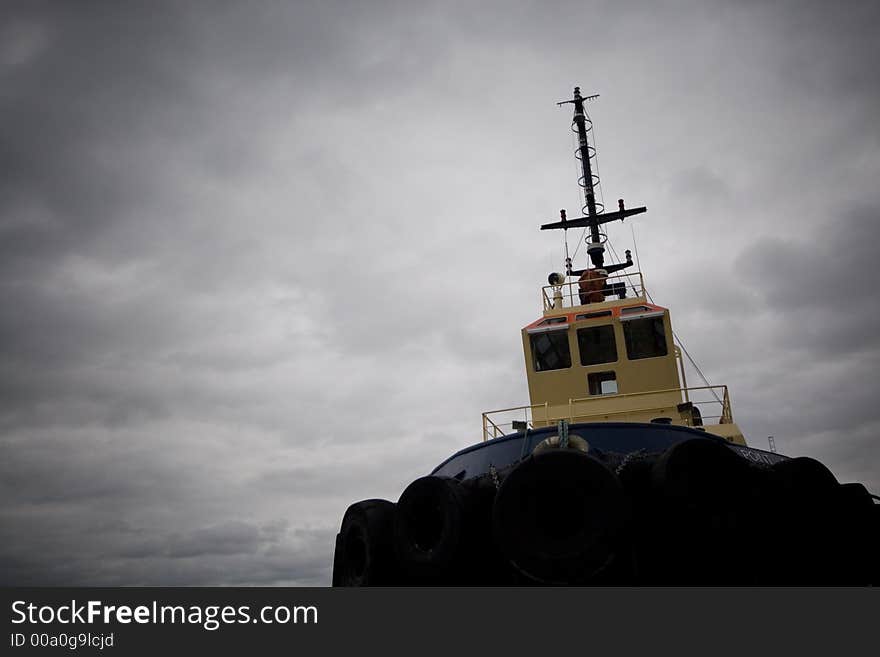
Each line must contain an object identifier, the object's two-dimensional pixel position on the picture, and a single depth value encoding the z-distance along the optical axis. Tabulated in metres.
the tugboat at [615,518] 8.33
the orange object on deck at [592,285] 17.05
